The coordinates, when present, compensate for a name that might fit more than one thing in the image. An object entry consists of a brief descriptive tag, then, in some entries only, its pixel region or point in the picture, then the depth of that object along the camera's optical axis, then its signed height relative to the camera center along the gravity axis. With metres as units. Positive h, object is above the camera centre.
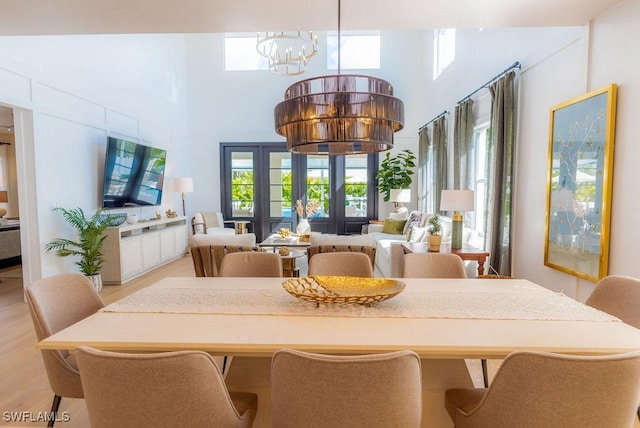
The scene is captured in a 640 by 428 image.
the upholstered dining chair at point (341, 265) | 2.56 -0.51
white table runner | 1.67 -0.56
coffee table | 5.13 -0.72
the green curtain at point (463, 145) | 4.80 +0.65
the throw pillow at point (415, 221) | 5.67 -0.46
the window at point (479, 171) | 4.79 +0.28
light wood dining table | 1.33 -0.56
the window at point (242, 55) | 8.08 +3.10
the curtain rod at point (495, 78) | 3.73 +1.29
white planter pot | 4.45 -1.07
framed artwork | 2.62 +0.07
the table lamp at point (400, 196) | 7.18 -0.06
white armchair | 7.06 -0.62
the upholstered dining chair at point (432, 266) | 2.56 -0.52
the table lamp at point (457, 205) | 3.80 -0.13
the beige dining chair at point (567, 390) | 1.06 -0.60
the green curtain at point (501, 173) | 3.80 +0.21
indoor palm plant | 4.30 -0.60
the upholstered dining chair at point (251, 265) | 2.60 -0.52
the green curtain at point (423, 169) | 7.12 +0.48
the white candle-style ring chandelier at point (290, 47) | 7.88 +3.24
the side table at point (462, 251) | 3.68 -0.62
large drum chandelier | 1.71 +0.39
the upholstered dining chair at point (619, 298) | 1.75 -0.54
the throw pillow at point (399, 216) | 6.87 -0.44
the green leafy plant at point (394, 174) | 7.55 +0.39
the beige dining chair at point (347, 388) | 1.03 -0.57
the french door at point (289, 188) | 8.32 +0.12
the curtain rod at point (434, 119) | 6.05 +1.34
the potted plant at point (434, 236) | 3.92 -0.47
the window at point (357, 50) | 8.05 +3.19
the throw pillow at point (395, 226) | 6.63 -0.62
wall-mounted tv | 5.18 +0.30
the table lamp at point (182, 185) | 6.84 +0.16
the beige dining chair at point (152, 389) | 1.06 -0.59
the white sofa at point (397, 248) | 4.43 -0.77
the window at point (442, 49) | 5.86 +2.48
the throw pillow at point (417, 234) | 4.93 -0.58
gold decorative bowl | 1.76 -0.51
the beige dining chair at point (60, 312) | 1.64 -0.60
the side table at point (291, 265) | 4.47 -0.91
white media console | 4.92 -0.83
